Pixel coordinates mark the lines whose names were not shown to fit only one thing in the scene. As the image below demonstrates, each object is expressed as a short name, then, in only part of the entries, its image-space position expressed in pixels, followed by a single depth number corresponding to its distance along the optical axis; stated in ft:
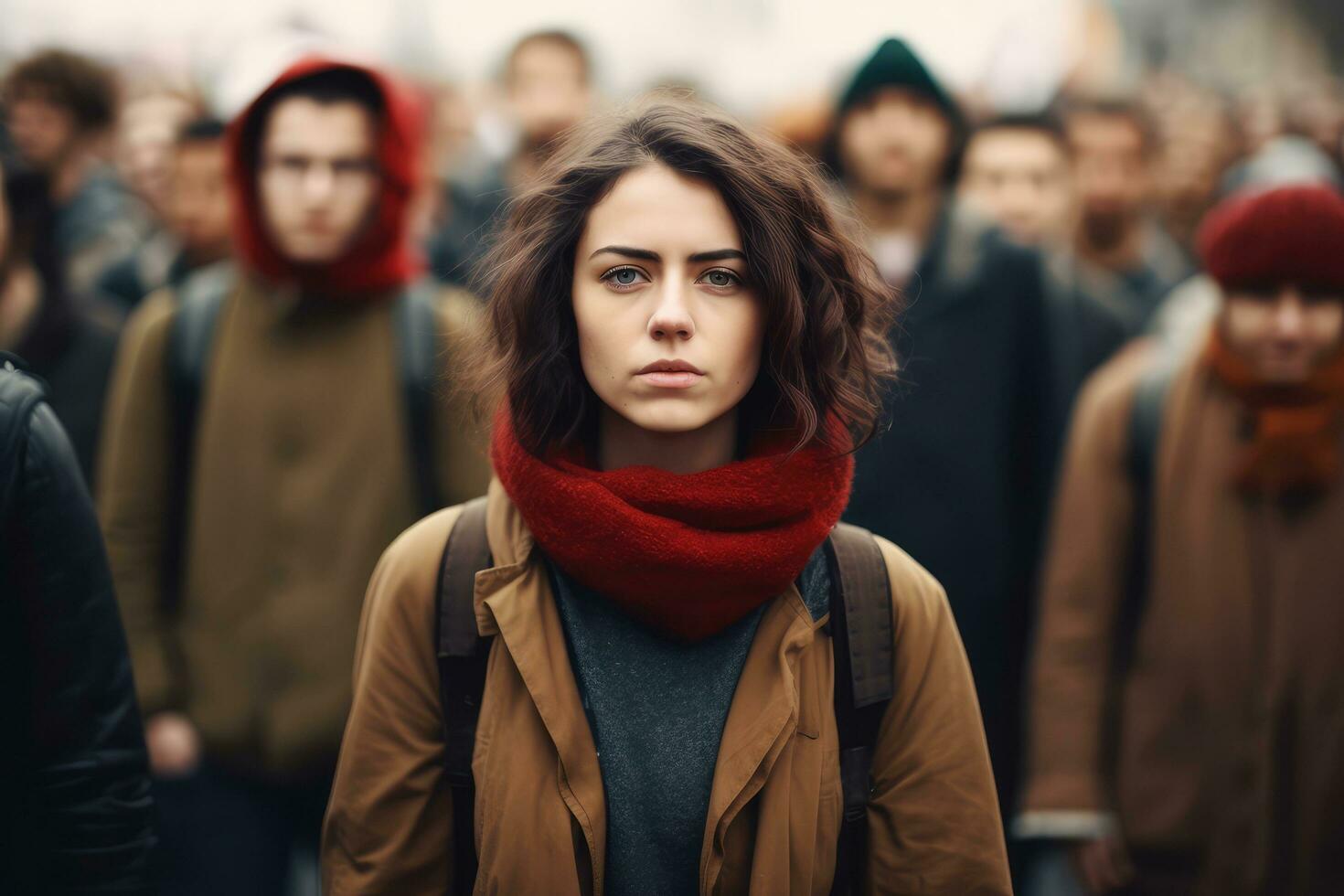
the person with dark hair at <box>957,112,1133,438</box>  22.31
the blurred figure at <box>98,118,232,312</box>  20.10
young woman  7.71
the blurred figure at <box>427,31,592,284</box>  21.93
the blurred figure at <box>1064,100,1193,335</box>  23.82
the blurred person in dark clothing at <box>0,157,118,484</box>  15.61
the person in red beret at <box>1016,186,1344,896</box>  12.55
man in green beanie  15.17
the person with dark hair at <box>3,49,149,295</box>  23.40
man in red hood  13.03
